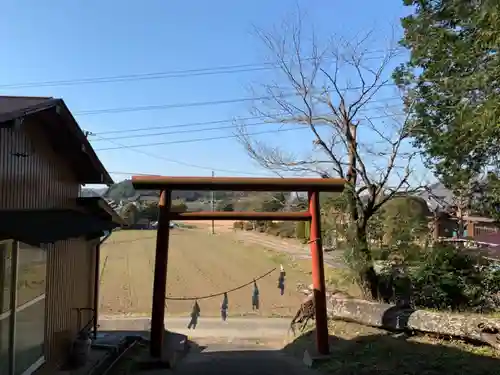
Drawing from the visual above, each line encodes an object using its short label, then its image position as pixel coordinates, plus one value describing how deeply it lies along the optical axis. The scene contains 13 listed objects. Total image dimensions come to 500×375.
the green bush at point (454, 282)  11.18
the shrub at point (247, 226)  59.52
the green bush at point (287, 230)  45.85
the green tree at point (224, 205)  54.90
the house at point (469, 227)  26.90
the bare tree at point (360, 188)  12.16
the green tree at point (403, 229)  12.52
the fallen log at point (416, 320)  8.40
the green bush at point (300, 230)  36.16
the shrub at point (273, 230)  50.01
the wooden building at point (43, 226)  5.80
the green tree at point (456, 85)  5.79
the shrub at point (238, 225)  61.45
